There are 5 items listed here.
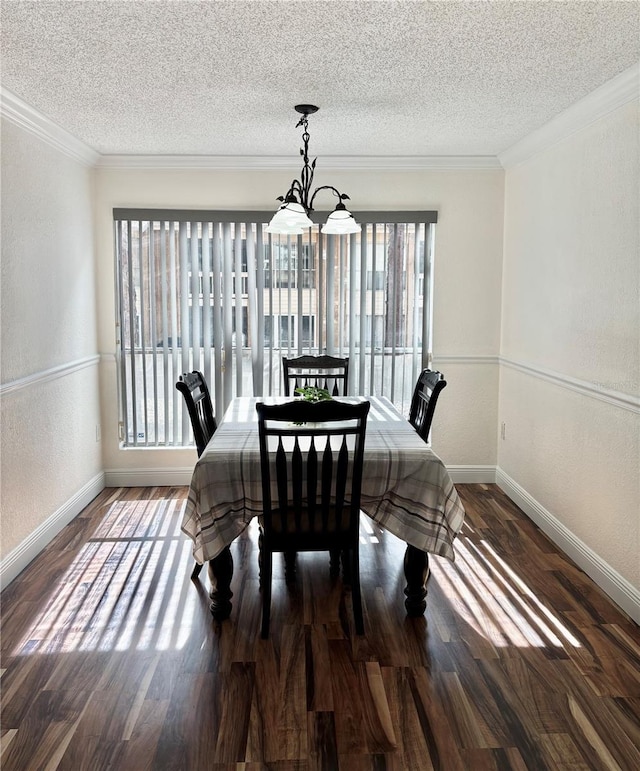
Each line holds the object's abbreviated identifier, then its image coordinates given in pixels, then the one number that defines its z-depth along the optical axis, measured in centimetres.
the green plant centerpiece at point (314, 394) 340
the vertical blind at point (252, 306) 488
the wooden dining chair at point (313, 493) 260
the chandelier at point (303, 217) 314
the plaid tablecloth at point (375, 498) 278
